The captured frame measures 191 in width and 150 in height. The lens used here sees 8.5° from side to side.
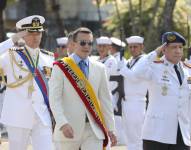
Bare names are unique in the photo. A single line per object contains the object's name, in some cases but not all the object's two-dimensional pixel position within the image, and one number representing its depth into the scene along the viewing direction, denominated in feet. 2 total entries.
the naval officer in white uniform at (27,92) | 47.87
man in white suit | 40.93
